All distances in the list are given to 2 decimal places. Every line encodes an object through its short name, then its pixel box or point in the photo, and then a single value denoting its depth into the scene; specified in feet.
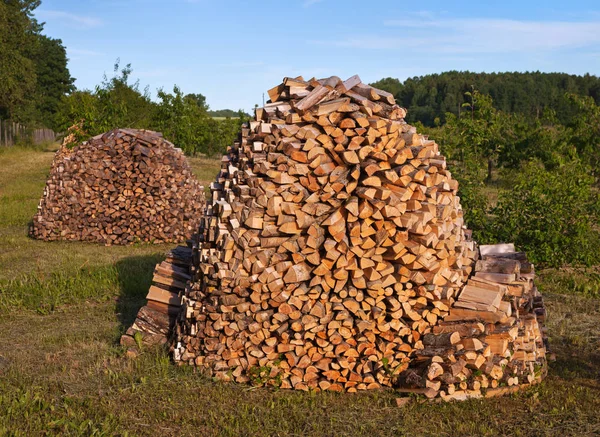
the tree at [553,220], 30.25
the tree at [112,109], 73.26
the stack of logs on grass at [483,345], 17.29
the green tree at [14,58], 116.78
